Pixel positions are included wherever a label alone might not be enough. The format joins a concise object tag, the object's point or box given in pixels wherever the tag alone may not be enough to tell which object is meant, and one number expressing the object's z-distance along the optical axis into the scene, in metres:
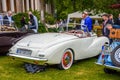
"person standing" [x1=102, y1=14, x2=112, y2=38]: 5.03
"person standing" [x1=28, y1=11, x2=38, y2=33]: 6.32
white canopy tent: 12.39
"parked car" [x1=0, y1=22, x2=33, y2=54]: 4.82
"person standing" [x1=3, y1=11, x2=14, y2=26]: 6.50
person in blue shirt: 5.14
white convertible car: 3.77
